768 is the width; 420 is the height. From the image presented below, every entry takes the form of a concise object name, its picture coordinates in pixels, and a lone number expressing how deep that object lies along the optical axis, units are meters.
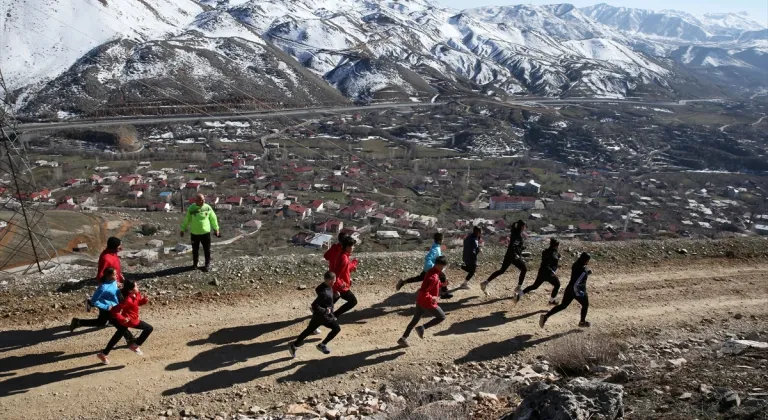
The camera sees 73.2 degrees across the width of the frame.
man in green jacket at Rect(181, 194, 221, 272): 9.04
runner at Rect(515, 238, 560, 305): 8.88
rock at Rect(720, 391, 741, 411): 4.67
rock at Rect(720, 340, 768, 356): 6.77
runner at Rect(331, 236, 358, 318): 7.53
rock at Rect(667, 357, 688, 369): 6.51
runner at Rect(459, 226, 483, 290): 9.34
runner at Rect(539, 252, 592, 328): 8.05
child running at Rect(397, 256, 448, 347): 7.29
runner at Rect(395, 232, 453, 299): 8.58
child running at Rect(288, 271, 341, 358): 6.71
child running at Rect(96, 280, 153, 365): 6.45
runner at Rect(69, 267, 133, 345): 6.44
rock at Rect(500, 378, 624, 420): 4.46
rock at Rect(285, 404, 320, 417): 5.78
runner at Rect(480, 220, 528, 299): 9.32
